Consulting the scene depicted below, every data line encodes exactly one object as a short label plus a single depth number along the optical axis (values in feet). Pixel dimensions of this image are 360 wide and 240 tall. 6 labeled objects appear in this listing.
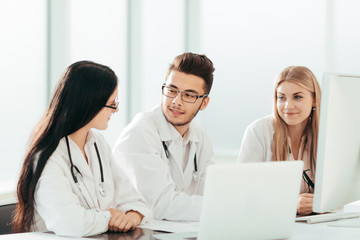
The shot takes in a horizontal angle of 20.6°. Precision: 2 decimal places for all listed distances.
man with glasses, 10.30
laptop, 8.48
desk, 9.11
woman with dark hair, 9.28
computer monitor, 8.86
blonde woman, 11.45
